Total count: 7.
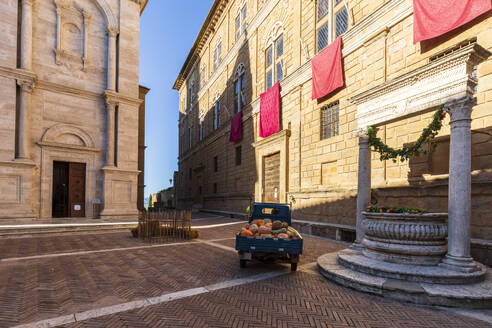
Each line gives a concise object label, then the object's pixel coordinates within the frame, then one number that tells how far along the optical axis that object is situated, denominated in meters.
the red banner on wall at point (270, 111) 17.73
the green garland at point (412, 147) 6.41
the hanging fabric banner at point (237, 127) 23.23
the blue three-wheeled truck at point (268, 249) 6.70
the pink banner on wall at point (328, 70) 12.76
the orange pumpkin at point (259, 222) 8.08
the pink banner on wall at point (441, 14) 7.79
